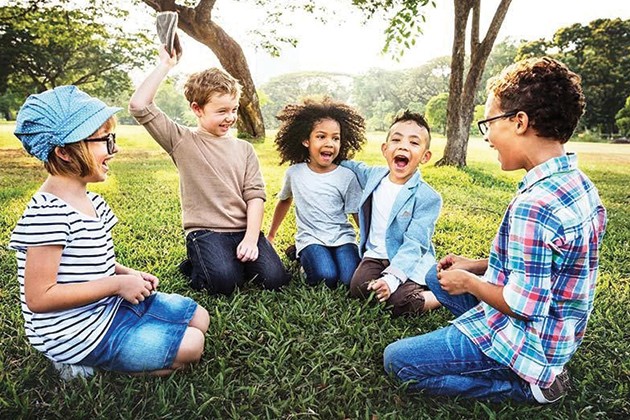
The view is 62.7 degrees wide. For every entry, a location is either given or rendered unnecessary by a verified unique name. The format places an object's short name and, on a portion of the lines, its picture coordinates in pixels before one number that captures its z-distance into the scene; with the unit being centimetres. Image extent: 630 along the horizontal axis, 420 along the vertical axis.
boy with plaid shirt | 177
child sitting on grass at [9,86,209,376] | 184
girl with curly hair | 342
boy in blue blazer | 299
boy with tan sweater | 304
